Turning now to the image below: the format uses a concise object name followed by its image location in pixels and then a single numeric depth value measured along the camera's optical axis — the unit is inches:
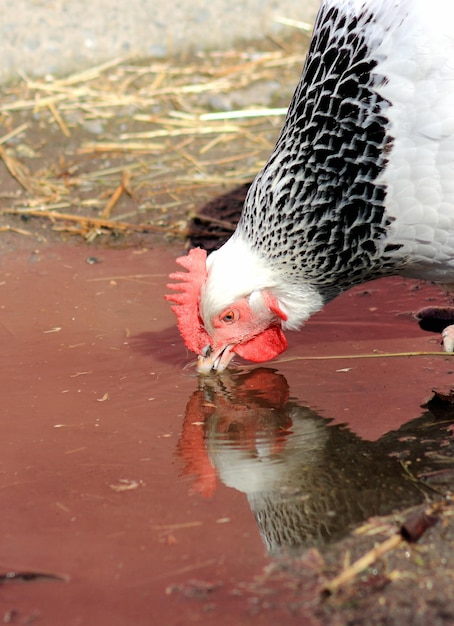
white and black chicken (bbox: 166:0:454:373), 277.7
